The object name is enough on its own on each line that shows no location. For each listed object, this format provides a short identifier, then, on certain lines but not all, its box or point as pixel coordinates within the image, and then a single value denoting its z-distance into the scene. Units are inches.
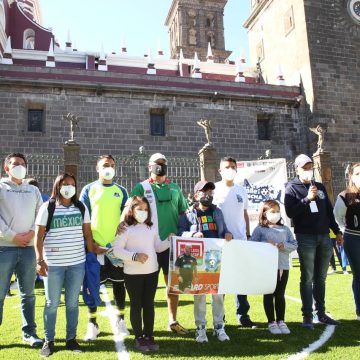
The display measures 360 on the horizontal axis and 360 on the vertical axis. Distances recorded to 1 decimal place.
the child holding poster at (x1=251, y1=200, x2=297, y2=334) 185.9
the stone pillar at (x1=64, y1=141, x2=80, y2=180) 505.0
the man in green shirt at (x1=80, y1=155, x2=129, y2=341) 186.9
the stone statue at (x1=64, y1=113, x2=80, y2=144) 504.4
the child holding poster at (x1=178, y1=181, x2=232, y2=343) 173.9
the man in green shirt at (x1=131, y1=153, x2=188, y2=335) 183.0
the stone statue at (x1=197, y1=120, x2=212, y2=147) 529.6
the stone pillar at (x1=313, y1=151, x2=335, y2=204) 557.3
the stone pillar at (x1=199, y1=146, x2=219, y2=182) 534.3
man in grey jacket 167.8
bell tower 1708.9
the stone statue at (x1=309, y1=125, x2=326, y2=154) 565.4
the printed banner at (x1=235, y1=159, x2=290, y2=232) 456.8
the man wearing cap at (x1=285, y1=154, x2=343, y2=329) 191.0
